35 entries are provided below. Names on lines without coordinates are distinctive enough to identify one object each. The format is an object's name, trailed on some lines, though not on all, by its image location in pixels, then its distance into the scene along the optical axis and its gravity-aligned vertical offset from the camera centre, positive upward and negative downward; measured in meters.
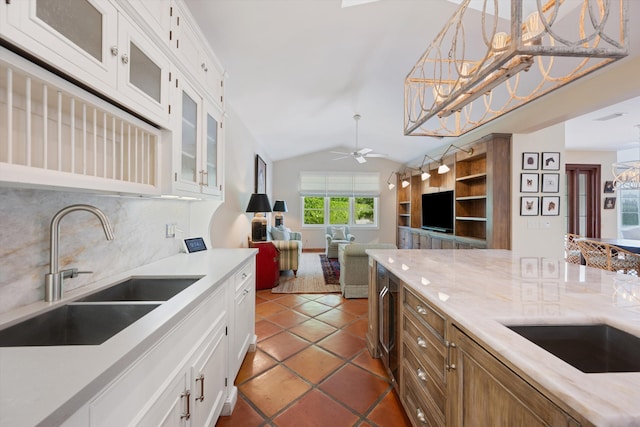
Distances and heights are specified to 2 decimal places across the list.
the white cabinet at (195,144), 1.63 +0.48
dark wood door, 5.95 +0.35
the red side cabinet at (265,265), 4.15 -0.81
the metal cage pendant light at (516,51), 0.92 +0.73
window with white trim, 8.38 +0.47
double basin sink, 0.98 -0.45
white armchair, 6.50 -0.65
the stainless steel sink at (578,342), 0.94 -0.45
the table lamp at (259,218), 4.39 -0.08
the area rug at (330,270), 4.74 -1.15
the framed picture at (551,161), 3.79 +0.75
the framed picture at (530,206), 3.81 +0.12
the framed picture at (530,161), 3.81 +0.75
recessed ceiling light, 3.86 +1.44
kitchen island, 0.60 -0.38
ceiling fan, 5.18 +1.18
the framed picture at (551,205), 3.79 +0.13
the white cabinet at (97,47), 0.77 +0.59
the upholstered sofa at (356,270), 3.77 -0.80
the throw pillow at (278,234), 5.66 -0.45
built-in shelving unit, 3.83 +0.28
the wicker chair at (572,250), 4.36 -0.59
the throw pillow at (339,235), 6.78 -0.55
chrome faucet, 1.11 -0.14
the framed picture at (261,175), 5.79 +0.85
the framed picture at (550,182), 3.78 +0.45
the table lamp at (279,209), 6.57 +0.09
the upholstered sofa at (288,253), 4.61 -0.70
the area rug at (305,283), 4.16 -1.18
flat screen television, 5.28 +0.05
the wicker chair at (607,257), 3.70 -0.61
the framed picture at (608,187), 5.88 +0.61
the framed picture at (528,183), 3.80 +0.44
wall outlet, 2.16 -0.15
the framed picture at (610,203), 5.89 +0.26
